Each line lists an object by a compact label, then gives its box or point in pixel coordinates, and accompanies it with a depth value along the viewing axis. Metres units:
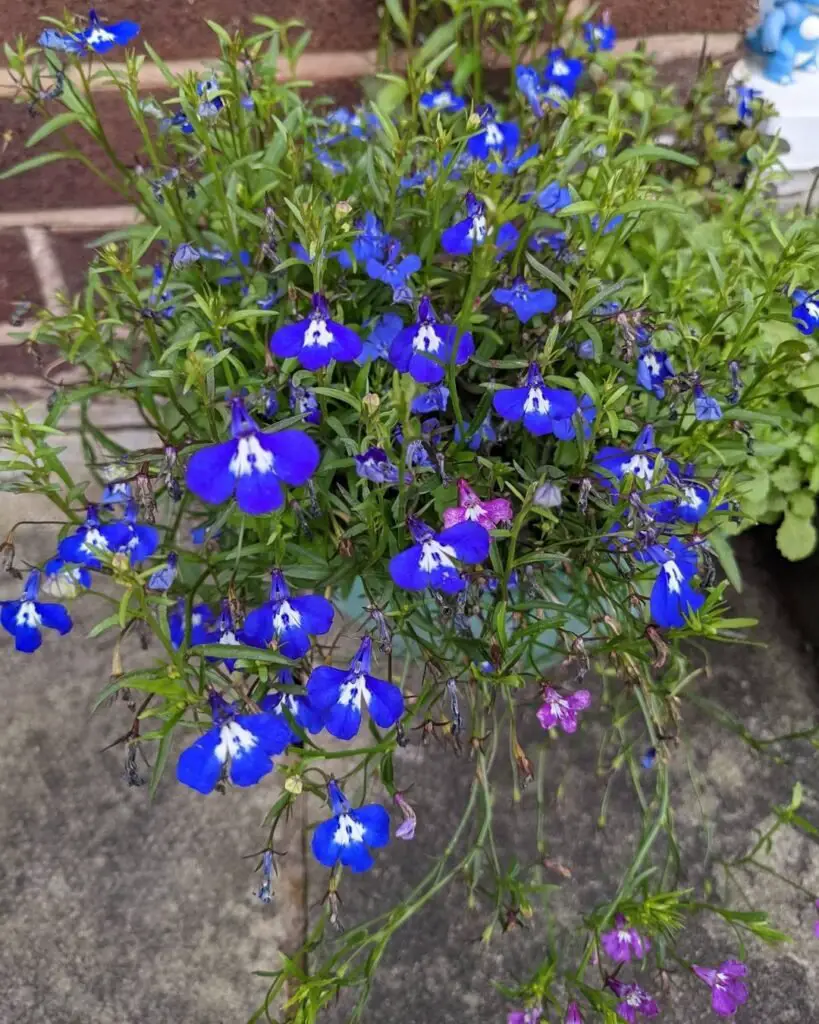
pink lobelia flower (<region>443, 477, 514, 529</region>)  0.22
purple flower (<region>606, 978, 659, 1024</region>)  0.24
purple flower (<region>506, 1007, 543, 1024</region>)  0.23
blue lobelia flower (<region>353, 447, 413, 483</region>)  0.22
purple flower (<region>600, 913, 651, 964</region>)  0.23
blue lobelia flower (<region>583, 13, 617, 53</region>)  0.31
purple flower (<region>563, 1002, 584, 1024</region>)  0.23
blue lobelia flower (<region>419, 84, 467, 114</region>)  0.29
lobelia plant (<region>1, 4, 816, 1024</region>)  0.22
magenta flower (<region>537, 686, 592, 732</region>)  0.23
